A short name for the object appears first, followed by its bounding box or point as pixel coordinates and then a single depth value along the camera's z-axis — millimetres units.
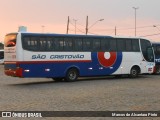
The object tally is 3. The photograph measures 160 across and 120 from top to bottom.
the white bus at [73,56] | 23234
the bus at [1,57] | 65012
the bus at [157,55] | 34031
